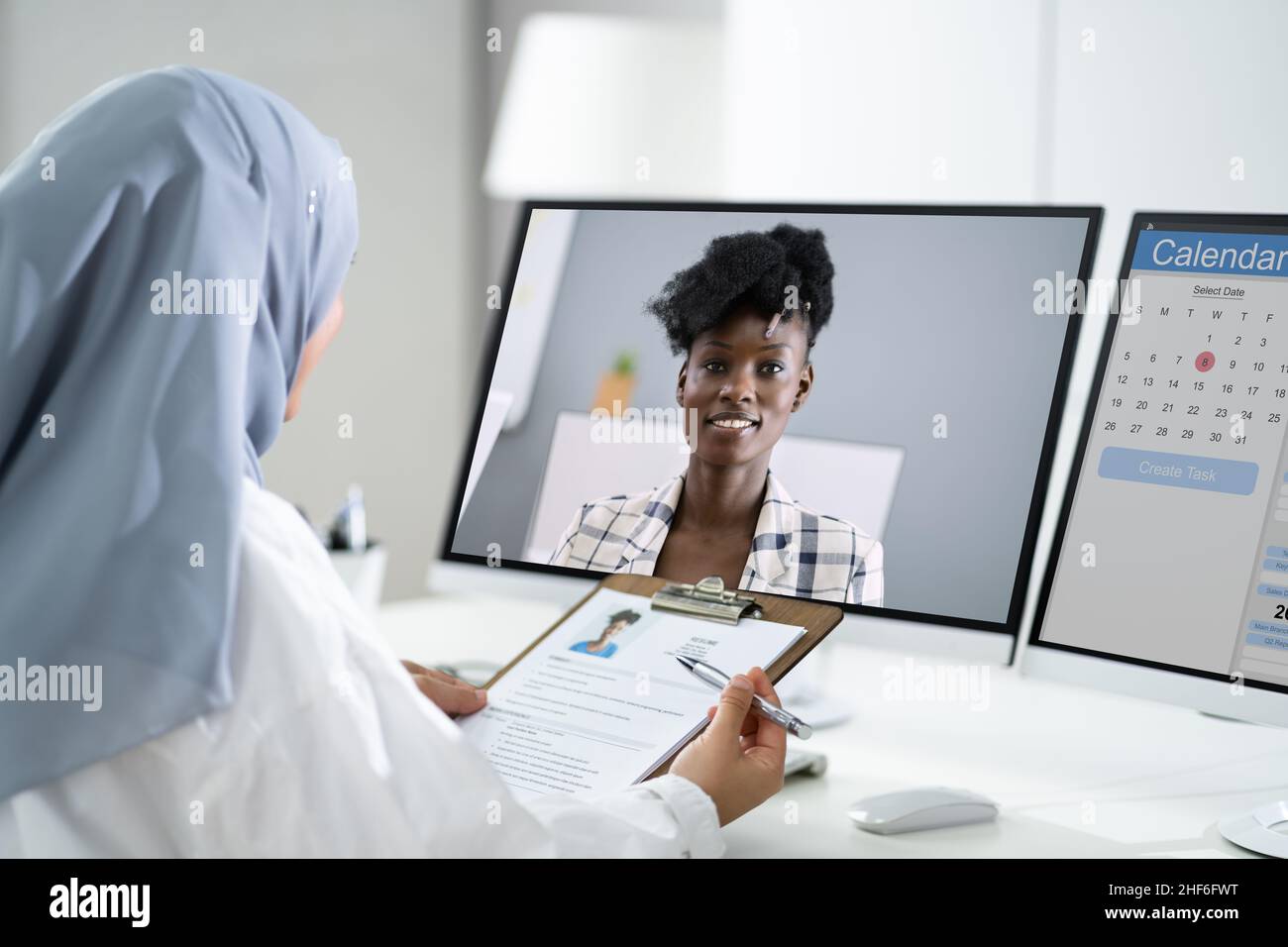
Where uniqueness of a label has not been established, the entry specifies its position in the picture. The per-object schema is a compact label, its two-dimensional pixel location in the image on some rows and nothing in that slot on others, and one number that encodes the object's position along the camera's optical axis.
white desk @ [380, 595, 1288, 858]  0.99
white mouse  1.01
